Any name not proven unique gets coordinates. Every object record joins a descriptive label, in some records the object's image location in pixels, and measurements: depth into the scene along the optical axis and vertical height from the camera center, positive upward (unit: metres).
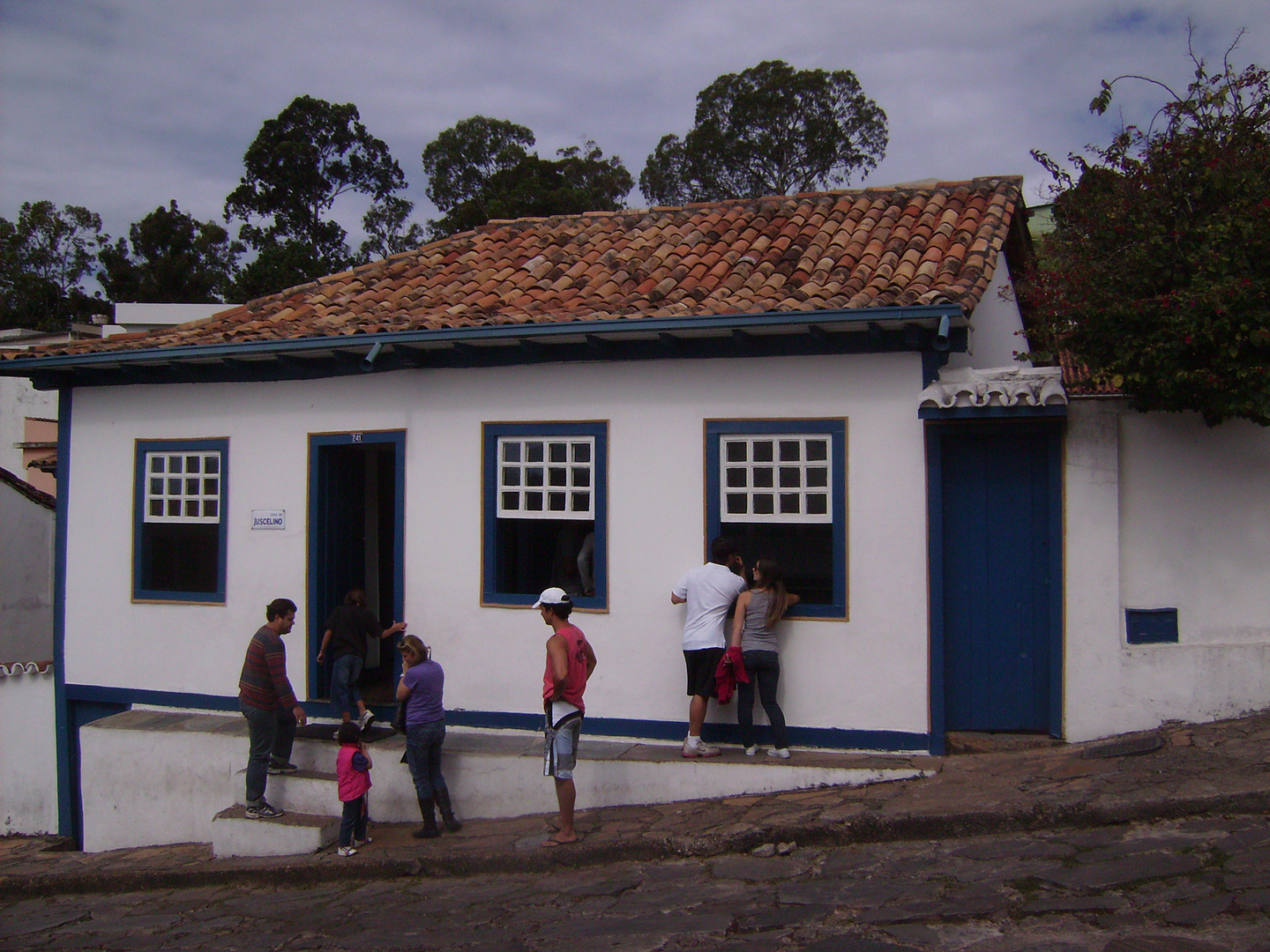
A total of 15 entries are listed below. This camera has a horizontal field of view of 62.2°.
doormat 8.55 -1.58
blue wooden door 7.29 -0.25
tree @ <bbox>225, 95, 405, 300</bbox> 35.00 +12.41
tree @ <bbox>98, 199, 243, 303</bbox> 34.19 +9.34
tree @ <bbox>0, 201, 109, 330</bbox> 32.38 +9.54
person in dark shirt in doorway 8.55 -0.87
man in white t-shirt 7.46 -0.65
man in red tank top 6.59 -1.05
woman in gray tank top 7.33 -0.72
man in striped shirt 7.86 -1.15
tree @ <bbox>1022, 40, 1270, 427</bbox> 6.21 +1.67
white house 7.05 +0.42
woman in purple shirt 7.29 -1.29
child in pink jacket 7.23 -1.65
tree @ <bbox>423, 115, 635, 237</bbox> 30.22 +11.47
